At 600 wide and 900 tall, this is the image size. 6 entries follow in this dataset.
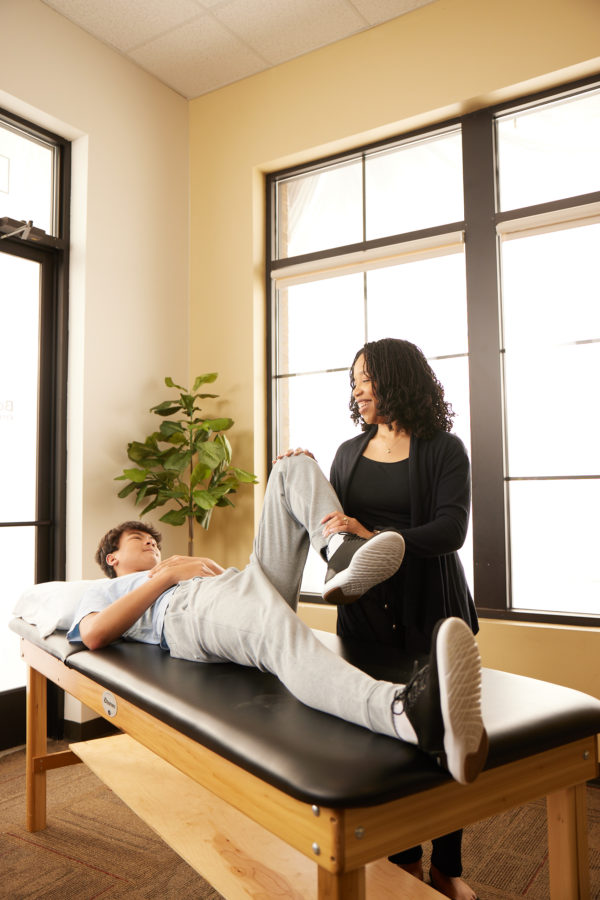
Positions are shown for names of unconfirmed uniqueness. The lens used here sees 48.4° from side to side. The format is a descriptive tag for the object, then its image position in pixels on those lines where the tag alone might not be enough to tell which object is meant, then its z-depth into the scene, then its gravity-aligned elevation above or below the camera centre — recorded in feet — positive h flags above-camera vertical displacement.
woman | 5.44 -0.11
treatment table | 3.09 -1.53
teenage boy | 3.17 -0.95
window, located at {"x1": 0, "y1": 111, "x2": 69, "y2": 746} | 9.57 +1.91
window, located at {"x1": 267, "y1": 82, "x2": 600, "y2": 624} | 8.77 +2.59
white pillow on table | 6.64 -1.20
